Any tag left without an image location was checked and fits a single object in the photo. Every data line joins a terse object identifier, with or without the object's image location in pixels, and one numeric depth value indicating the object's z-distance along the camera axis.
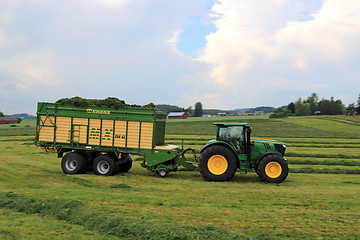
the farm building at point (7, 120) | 84.85
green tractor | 12.59
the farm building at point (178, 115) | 100.81
